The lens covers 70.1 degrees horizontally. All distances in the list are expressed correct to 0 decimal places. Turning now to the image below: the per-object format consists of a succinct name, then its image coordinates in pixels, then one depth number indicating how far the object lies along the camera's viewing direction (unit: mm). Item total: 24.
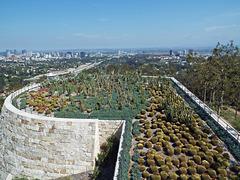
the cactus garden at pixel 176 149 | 9828
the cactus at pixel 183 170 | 9805
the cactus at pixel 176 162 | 10531
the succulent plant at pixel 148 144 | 12250
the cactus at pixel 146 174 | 9750
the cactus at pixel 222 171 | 9409
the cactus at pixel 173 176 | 9391
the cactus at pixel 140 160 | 10812
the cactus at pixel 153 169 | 10047
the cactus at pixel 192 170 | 9827
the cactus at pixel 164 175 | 9500
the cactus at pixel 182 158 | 10758
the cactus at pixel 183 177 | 9336
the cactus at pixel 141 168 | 10250
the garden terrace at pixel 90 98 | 17109
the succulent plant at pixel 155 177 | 9422
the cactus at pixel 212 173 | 9500
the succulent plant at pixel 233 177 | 8969
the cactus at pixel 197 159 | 10609
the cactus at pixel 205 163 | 10191
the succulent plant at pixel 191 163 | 10359
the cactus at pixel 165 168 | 10016
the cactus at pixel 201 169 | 9859
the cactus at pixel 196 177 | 9234
